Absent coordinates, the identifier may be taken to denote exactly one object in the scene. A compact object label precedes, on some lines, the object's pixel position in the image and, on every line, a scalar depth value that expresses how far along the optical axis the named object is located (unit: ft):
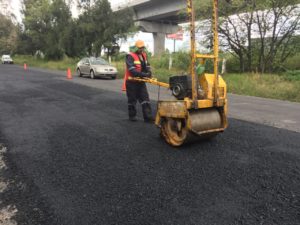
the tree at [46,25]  113.19
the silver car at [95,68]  58.66
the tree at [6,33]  174.50
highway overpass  98.16
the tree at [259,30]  46.52
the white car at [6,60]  147.51
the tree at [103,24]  87.76
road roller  14.26
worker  19.88
